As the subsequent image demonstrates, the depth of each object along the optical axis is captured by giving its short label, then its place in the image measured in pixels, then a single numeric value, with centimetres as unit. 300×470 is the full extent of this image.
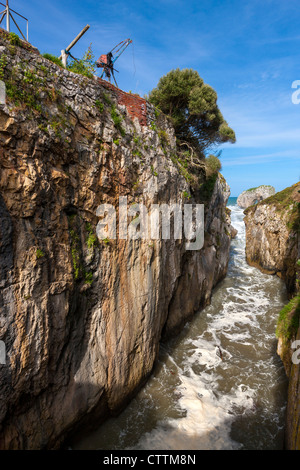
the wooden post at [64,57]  850
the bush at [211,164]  1543
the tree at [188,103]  1316
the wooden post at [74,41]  821
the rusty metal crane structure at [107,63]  1045
